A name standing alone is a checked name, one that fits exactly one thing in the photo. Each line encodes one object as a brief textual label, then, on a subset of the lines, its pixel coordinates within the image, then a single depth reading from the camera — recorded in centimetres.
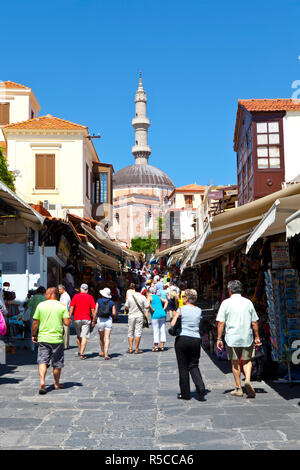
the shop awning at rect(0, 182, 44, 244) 970
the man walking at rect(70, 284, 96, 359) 1194
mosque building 11050
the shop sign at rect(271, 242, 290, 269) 855
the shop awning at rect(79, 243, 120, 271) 1863
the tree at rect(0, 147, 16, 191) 2631
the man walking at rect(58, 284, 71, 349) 1331
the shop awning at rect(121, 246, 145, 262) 2870
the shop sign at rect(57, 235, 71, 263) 1614
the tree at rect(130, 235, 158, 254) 8988
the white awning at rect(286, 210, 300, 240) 607
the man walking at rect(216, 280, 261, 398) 764
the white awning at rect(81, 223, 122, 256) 2042
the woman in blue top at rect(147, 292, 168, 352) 1317
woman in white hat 1188
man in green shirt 823
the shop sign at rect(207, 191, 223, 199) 2612
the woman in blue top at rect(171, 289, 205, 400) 742
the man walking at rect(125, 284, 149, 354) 1273
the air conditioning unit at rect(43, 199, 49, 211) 2617
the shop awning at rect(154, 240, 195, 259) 2664
